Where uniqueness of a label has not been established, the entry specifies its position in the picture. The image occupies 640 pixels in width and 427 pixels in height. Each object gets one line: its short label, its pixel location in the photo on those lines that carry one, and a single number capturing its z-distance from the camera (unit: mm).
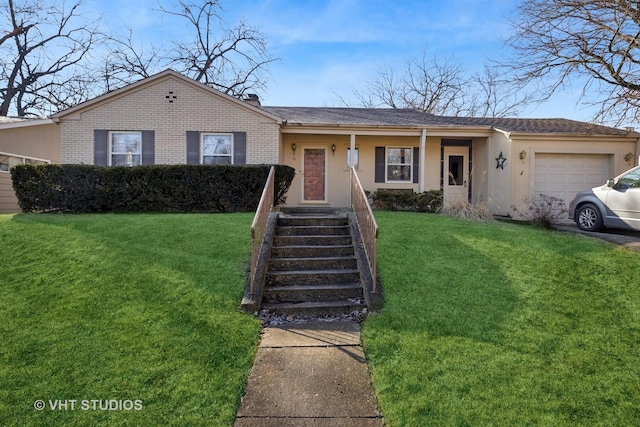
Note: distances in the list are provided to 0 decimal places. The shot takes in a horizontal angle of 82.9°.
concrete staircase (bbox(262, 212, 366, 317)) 5047
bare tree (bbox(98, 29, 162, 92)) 23422
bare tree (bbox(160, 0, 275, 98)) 24688
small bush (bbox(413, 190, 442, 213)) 10984
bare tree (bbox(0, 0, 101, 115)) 22156
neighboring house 10766
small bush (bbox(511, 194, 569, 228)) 8750
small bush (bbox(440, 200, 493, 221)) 9164
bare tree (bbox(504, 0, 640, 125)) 9703
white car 7328
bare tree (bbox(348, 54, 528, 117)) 28472
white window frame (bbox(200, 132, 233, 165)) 11227
